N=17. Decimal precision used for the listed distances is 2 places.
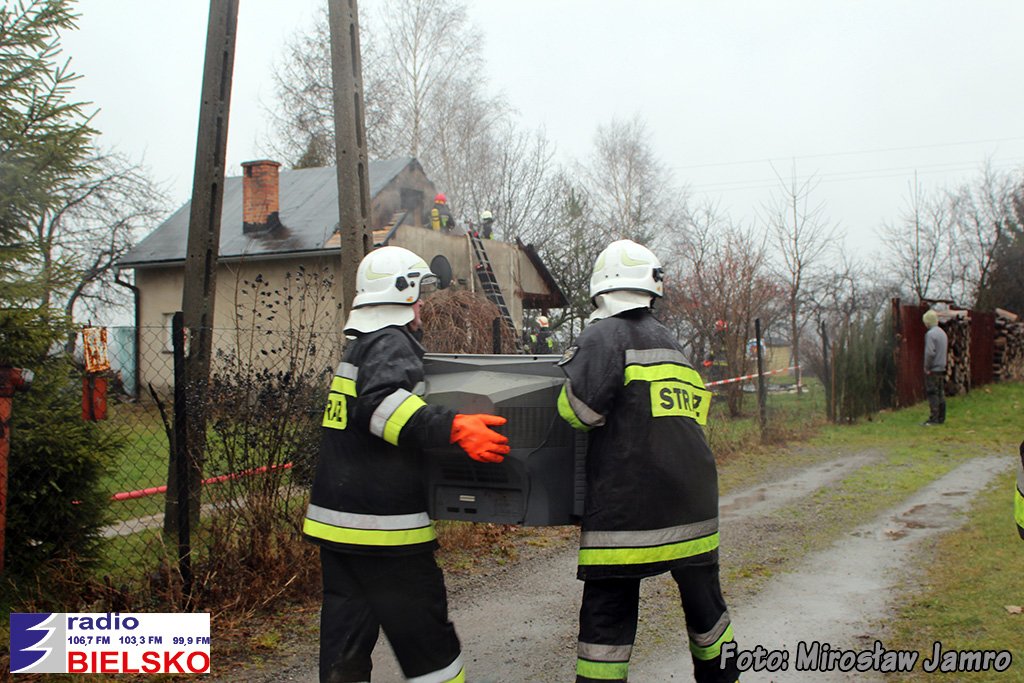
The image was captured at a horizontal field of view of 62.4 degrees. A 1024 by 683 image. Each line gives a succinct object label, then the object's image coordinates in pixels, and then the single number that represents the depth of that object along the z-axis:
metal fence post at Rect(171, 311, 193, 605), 4.82
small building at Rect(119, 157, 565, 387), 15.41
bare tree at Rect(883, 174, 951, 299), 35.50
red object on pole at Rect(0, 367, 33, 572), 4.23
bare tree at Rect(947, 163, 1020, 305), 35.72
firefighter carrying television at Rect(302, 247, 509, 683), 3.15
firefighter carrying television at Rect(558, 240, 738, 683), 3.16
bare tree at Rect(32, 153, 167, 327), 23.67
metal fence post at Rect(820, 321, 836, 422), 14.64
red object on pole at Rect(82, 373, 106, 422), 4.98
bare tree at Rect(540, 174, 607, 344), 24.48
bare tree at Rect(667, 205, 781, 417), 15.26
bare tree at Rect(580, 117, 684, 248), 33.84
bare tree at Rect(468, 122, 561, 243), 23.83
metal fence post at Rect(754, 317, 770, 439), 12.63
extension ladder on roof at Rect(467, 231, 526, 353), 14.34
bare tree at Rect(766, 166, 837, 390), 18.80
